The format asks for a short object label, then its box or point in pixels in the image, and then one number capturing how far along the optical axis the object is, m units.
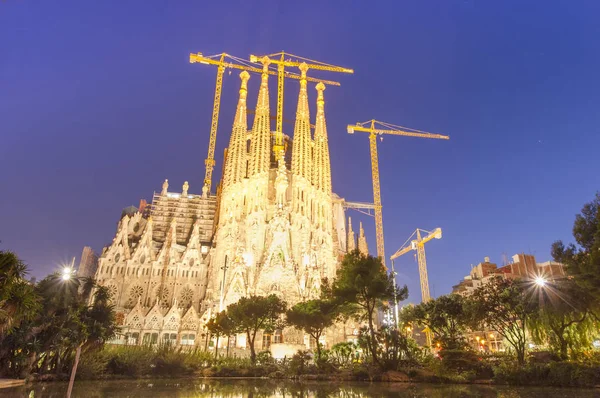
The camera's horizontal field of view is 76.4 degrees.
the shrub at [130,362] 24.92
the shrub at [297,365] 26.81
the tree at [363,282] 30.69
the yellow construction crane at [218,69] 89.73
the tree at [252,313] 37.22
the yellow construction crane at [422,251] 106.69
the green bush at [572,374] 18.59
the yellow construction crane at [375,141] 101.06
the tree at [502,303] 28.13
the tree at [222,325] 38.44
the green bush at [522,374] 20.14
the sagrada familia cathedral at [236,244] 58.50
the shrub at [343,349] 39.46
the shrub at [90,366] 22.77
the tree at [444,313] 37.31
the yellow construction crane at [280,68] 80.69
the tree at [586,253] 21.69
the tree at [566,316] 25.30
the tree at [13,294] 14.05
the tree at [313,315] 37.81
